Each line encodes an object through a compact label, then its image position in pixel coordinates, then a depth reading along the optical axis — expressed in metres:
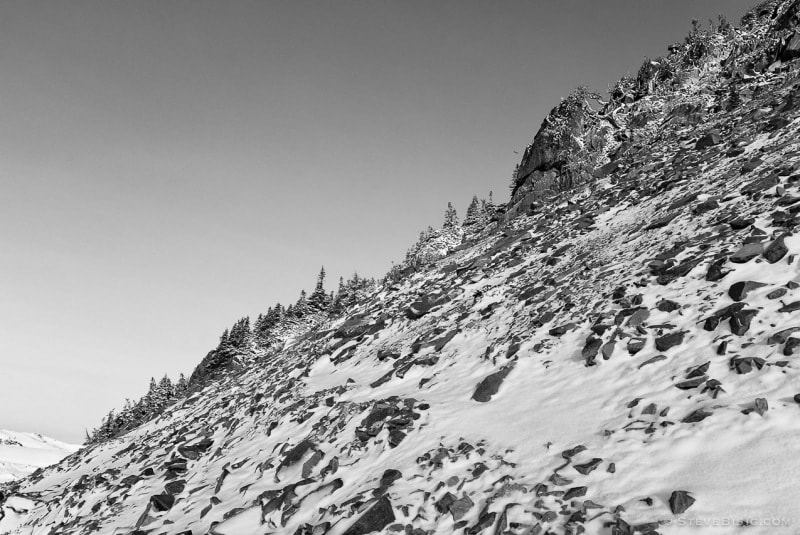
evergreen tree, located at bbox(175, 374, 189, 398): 71.30
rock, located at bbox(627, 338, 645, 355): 10.26
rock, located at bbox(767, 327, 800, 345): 8.26
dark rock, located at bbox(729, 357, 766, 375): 8.00
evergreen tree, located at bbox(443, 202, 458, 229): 64.11
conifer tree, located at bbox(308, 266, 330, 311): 72.38
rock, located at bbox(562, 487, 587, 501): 6.90
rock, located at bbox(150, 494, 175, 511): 12.41
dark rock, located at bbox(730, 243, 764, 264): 11.22
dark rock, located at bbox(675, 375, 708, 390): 8.27
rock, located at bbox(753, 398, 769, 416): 7.02
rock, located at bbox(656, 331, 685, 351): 9.77
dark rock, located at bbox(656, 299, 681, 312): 11.01
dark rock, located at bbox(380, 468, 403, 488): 9.16
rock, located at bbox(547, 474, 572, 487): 7.30
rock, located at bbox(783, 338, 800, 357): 7.91
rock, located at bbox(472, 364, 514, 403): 11.57
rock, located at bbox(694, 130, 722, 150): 24.48
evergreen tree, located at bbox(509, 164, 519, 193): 45.79
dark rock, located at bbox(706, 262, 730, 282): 11.14
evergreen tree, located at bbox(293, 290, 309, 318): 71.12
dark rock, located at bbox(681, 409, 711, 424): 7.46
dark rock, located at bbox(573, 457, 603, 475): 7.37
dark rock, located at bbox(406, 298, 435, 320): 21.69
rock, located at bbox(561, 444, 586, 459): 7.96
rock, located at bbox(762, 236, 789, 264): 10.70
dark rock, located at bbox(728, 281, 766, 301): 10.03
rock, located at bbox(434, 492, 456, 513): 7.82
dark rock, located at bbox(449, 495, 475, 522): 7.57
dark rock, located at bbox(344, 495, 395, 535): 7.92
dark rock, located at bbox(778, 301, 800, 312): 8.91
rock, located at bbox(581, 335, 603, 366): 10.88
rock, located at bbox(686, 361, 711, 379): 8.48
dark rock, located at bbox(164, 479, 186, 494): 13.49
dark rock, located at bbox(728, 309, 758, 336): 9.03
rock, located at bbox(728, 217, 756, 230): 13.00
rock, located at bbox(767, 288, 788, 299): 9.49
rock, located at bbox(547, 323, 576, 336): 12.70
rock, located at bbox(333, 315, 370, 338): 24.38
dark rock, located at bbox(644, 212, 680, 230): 16.40
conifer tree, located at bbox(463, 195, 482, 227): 59.84
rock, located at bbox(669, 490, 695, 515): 6.01
